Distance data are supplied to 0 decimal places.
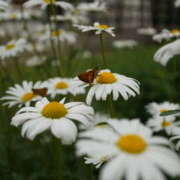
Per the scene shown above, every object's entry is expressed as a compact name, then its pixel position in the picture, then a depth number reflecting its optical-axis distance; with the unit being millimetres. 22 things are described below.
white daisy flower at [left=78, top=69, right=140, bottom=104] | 393
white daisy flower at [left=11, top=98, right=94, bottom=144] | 333
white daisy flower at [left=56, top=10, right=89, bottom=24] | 807
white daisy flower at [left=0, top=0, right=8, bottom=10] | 562
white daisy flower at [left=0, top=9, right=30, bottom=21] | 883
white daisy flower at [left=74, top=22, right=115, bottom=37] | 445
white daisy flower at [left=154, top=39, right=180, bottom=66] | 416
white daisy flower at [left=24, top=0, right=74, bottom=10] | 565
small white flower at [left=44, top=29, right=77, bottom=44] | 839
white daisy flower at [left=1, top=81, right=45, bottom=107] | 490
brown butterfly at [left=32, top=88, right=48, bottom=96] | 433
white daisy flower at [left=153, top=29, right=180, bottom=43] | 582
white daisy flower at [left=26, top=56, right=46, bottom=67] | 715
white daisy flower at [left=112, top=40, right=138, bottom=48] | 1372
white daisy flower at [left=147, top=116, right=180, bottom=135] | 483
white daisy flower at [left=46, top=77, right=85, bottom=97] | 528
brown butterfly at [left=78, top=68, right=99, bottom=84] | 388
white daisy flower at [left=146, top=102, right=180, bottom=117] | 527
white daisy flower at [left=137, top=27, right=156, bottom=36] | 1096
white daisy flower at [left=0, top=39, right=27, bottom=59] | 637
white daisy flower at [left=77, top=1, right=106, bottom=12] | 783
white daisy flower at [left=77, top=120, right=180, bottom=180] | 248
